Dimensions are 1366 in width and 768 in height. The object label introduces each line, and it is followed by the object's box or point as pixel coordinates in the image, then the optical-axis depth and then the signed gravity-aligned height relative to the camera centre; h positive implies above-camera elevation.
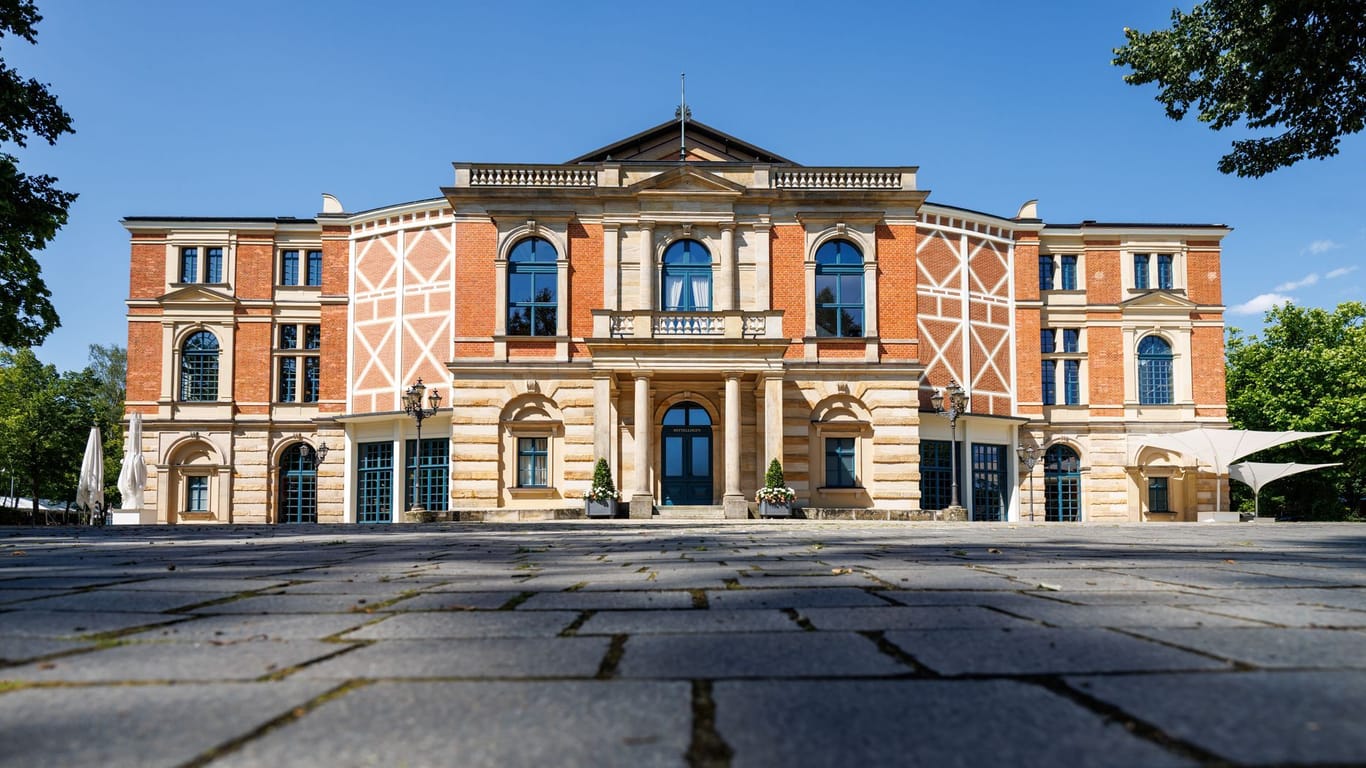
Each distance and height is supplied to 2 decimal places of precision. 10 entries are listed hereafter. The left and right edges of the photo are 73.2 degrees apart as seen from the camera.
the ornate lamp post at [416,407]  24.43 +0.88
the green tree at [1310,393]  39.72 +2.11
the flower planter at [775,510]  23.36 -1.79
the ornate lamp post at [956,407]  25.45 +0.91
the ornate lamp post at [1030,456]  30.73 -0.57
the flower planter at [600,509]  23.33 -1.77
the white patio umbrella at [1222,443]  29.95 -0.12
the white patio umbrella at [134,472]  23.91 -0.85
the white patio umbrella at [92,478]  22.25 -0.95
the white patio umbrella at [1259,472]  34.89 -1.24
